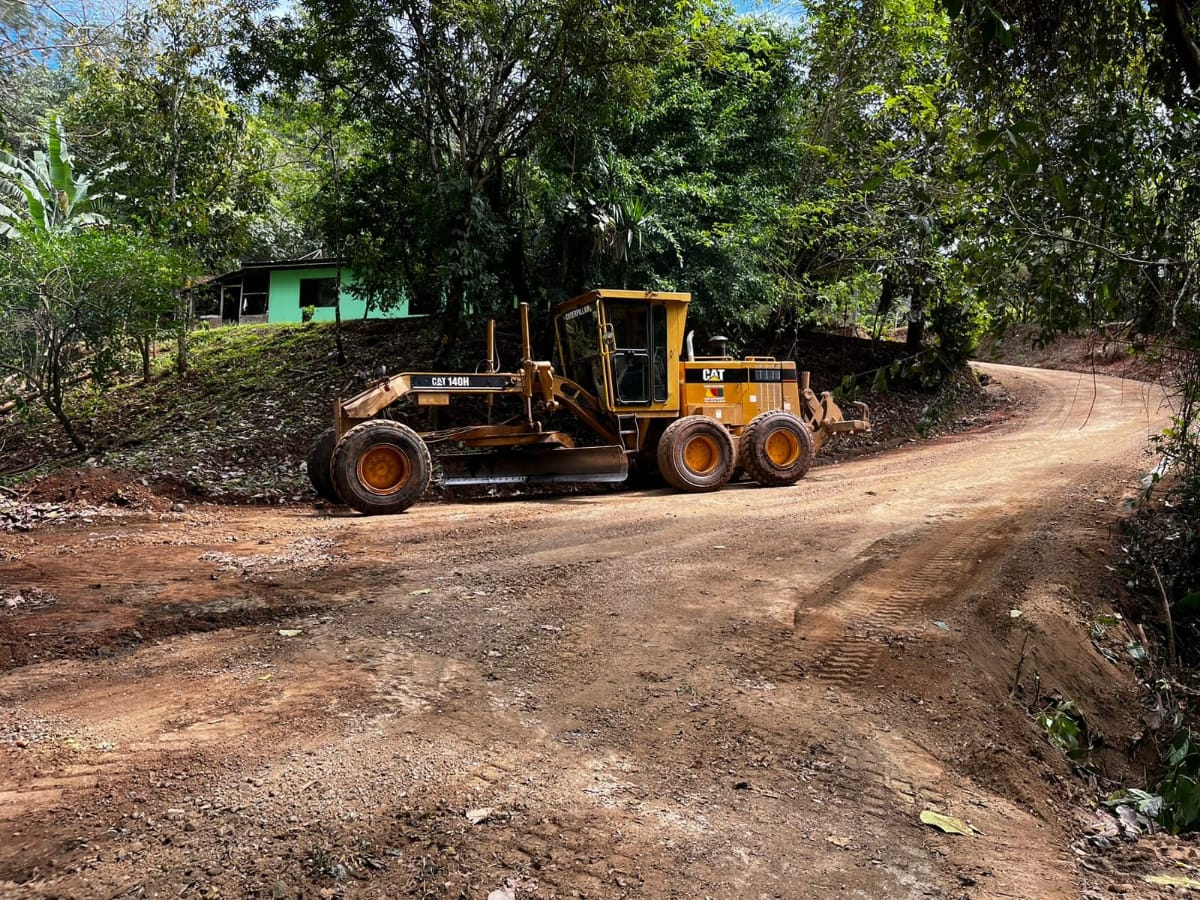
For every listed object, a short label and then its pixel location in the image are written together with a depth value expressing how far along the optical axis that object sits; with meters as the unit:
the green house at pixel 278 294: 28.05
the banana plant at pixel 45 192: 16.73
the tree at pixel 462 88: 11.88
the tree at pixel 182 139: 13.82
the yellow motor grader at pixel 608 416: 9.47
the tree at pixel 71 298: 11.95
